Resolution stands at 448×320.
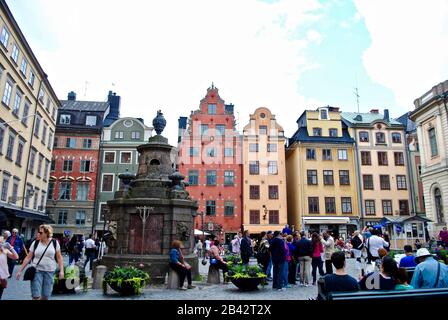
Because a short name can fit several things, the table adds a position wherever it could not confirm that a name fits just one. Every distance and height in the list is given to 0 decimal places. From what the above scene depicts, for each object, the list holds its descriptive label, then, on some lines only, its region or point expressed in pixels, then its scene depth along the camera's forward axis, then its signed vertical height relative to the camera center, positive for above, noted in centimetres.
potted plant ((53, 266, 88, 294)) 1062 -125
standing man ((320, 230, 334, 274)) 1399 -35
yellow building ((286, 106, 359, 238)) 4325 +780
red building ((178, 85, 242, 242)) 4319 +937
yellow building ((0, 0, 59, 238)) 2745 +945
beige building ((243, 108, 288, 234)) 4291 +786
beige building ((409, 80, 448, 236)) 3162 +833
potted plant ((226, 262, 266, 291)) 1130 -114
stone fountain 1295 +59
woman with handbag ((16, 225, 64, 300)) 693 -48
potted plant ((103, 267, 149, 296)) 1016 -117
